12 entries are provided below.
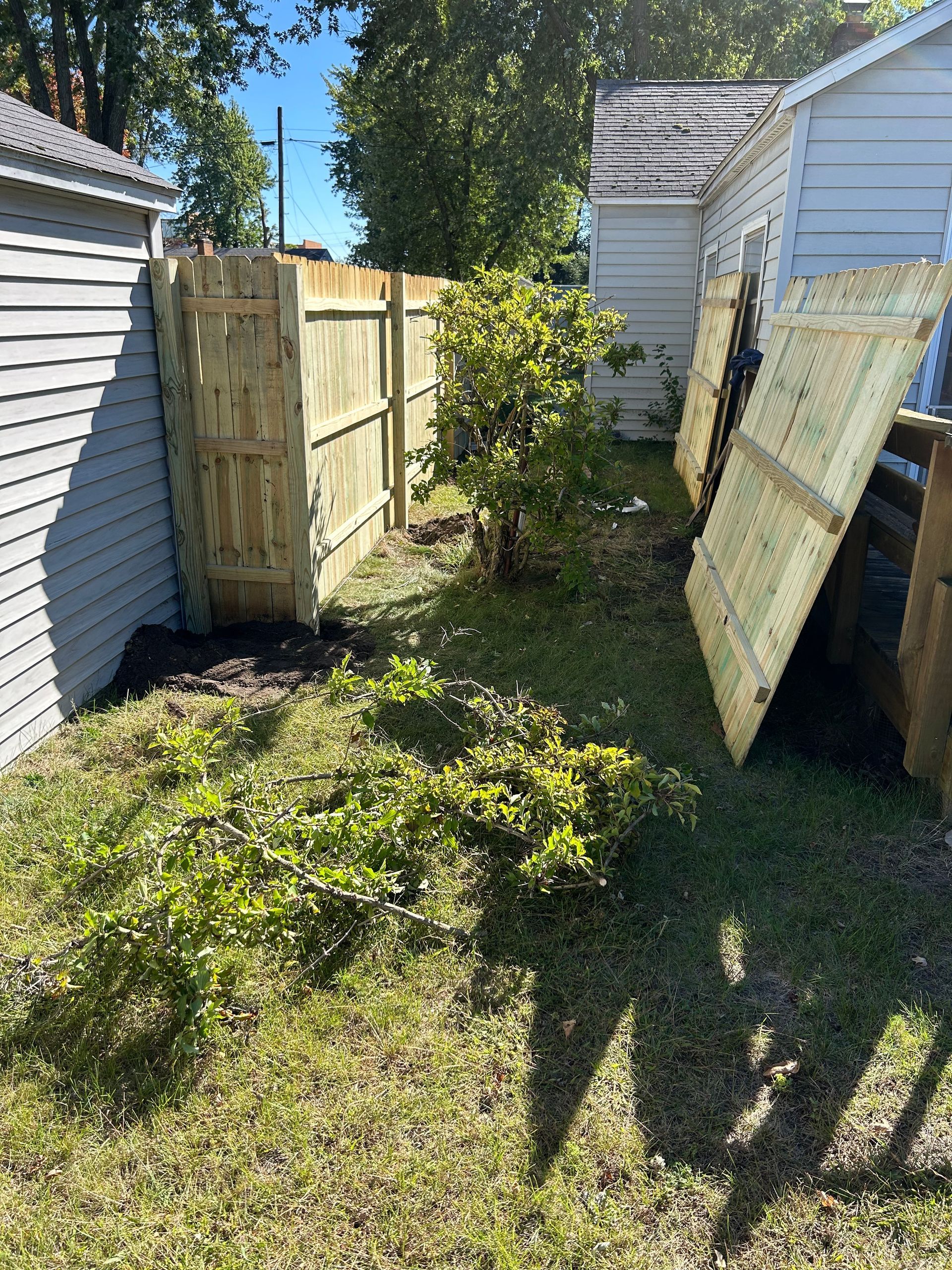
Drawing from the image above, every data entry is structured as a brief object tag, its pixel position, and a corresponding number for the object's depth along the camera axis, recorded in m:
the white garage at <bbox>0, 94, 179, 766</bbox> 3.95
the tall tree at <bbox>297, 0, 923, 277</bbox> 23.28
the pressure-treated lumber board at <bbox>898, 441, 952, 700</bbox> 3.47
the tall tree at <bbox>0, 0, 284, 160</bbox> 17.25
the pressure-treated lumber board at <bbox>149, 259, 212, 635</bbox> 5.16
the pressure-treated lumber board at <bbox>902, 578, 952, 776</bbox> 3.48
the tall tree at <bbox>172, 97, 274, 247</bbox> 49.34
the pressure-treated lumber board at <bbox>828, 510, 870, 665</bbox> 4.50
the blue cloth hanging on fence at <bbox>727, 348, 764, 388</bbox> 7.09
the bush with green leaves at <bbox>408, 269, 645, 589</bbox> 5.97
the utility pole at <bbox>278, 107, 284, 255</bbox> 38.00
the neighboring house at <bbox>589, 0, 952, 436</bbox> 6.15
